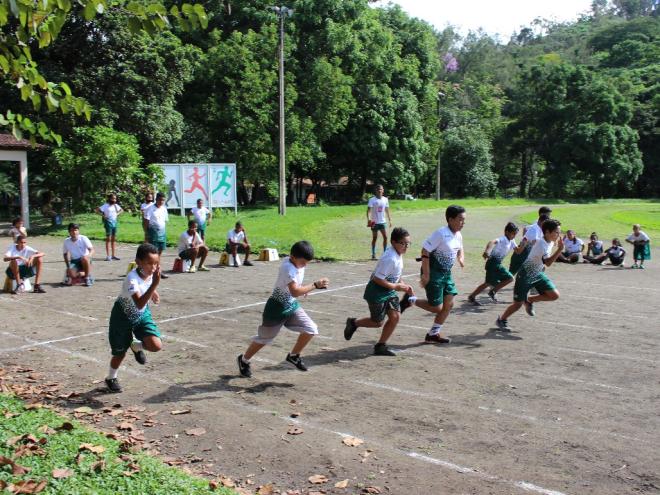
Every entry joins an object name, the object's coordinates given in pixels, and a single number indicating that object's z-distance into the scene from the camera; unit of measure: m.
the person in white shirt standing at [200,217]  18.92
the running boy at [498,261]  12.53
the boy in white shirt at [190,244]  16.62
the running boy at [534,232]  11.72
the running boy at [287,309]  7.66
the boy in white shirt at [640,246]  19.84
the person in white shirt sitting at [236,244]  18.08
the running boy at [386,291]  8.88
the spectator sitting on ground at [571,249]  20.25
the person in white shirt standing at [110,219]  18.42
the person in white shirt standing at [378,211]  18.44
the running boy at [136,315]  7.33
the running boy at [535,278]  10.52
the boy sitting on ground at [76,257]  14.60
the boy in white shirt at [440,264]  9.49
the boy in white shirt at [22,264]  13.55
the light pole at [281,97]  30.55
